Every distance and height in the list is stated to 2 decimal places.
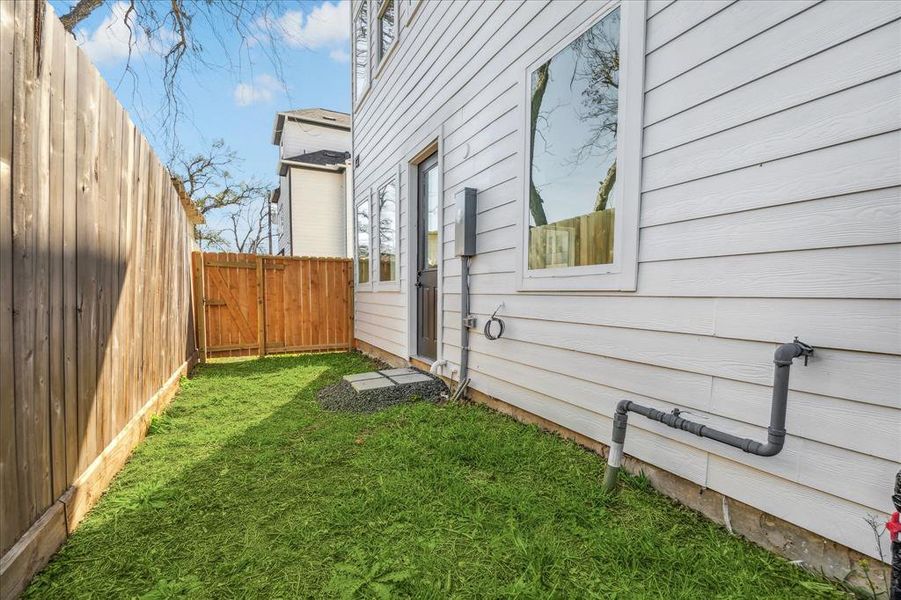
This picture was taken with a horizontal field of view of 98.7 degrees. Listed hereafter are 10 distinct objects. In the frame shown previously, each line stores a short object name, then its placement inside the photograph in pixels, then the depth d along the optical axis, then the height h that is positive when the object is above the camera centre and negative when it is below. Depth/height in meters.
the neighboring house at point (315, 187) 12.86 +3.09
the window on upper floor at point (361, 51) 6.37 +3.89
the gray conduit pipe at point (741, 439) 1.32 -0.58
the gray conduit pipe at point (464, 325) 3.45 -0.40
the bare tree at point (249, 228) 21.48 +2.81
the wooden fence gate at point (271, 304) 6.09 -0.45
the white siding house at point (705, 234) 1.25 +0.23
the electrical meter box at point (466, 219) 3.28 +0.52
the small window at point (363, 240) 6.40 +0.65
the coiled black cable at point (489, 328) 3.02 -0.38
